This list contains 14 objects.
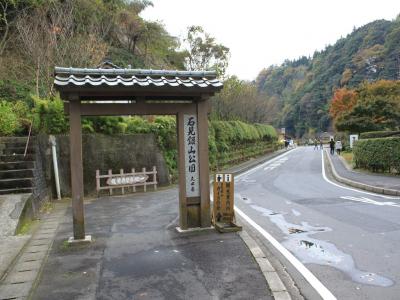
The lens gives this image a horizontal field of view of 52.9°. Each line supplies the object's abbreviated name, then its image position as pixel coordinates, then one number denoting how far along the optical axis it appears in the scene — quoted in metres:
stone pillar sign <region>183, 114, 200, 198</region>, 8.05
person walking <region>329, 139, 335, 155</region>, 41.53
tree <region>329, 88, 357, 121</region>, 46.27
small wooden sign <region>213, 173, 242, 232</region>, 8.30
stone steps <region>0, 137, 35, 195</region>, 10.99
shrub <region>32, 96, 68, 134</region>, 15.89
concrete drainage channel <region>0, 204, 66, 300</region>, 5.00
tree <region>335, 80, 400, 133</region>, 34.03
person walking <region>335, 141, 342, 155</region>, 41.06
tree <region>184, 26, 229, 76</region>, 33.28
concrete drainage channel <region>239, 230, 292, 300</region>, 4.66
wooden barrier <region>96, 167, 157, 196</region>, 16.23
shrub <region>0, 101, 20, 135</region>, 14.44
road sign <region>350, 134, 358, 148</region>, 32.94
